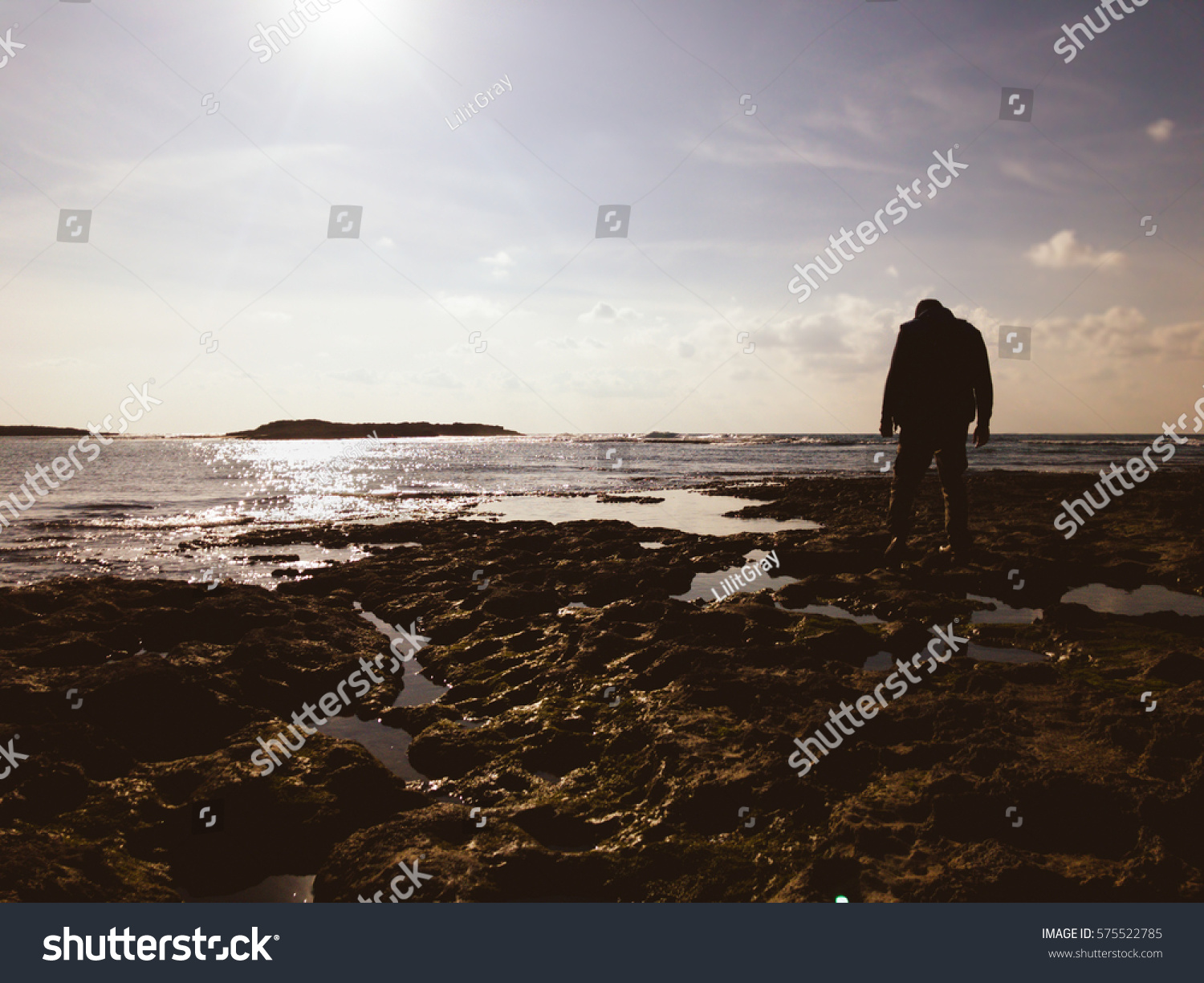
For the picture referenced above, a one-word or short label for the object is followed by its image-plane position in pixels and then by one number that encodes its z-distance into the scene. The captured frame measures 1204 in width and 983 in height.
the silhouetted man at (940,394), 9.41
